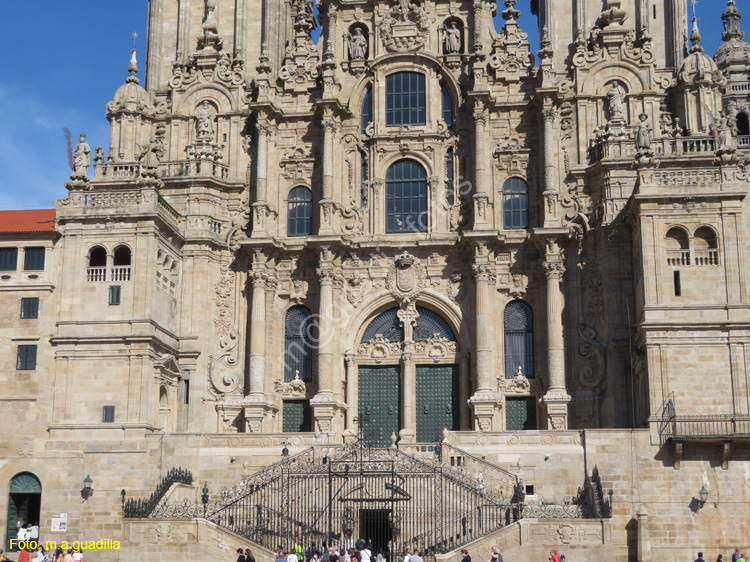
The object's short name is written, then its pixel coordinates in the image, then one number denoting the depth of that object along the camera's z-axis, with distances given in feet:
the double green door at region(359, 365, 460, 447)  134.82
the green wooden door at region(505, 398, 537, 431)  132.36
